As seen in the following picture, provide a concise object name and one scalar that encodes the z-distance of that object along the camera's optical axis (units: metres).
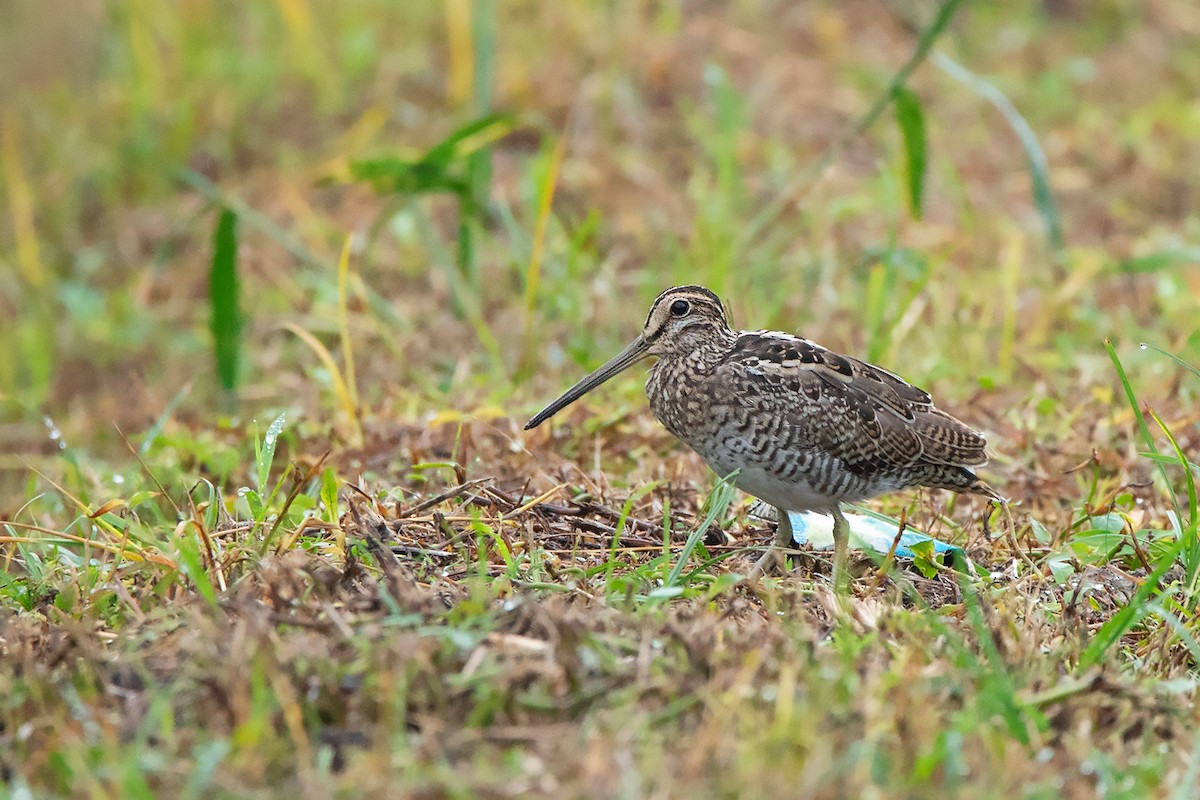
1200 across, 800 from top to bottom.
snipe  8.18
